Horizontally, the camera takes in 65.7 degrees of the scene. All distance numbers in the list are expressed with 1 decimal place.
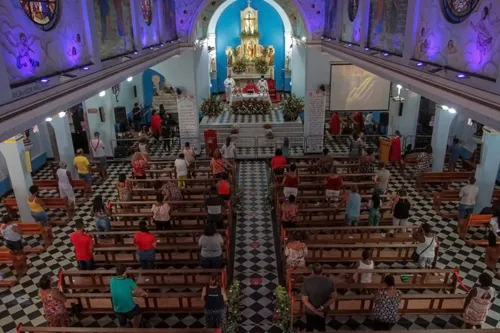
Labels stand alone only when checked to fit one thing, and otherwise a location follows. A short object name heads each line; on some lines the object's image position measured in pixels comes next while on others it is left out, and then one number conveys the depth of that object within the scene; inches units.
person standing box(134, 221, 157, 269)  301.0
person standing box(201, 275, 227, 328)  247.0
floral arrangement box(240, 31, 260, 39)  966.0
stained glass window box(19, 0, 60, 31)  227.2
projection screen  610.5
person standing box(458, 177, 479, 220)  390.0
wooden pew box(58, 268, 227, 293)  293.4
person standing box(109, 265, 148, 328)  244.5
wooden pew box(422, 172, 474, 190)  485.1
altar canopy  964.0
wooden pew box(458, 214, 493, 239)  378.9
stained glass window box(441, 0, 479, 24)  221.0
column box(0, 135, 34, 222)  398.0
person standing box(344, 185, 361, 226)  356.8
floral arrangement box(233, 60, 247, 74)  964.0
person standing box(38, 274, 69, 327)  245.4
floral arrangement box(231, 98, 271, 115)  785.2
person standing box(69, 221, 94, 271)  309.5
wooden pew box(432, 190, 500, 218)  439.5
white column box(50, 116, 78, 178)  483.1
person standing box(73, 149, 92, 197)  483.2
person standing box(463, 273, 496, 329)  243.8
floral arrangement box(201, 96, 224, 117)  745.6
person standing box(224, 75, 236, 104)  869.8
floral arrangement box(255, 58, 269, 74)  962.7
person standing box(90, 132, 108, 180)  539.8
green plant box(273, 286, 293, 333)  274.2
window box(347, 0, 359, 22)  455.2
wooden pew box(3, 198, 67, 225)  430.3
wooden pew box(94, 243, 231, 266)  331.6
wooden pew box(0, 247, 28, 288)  332.8
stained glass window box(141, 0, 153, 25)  453.7
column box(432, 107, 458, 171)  491.8
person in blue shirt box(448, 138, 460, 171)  537.3
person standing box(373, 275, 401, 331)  239.0
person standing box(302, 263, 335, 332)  241.1
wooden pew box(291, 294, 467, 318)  270.7
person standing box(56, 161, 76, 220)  440.0
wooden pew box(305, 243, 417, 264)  327.3
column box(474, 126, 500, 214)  404.5
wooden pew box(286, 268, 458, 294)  279.6
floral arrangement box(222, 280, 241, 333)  271.4
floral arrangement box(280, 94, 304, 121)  730.8
